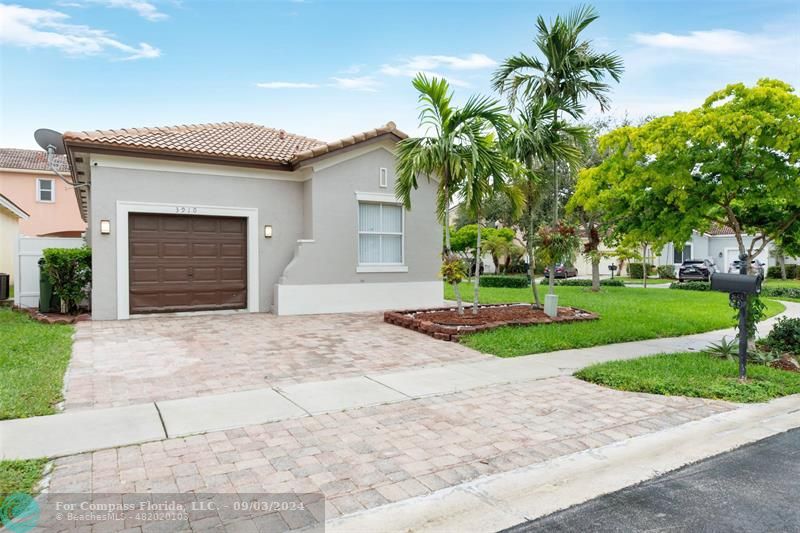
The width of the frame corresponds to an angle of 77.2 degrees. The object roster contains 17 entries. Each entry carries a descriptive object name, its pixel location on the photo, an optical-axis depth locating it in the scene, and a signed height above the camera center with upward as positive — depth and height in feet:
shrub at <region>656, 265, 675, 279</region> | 124.36 -2.33
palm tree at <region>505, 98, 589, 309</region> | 37.27 +9.35
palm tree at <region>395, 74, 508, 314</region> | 33.96 +8.85
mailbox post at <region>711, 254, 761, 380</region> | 21.11 -1.12
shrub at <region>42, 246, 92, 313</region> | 36.47 -0.58
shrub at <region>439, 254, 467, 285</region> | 35.42 -0.48
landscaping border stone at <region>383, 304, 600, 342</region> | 31.58 -4.12
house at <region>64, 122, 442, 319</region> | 37.81 +3.45
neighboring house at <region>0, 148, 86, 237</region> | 94.38 +13.96
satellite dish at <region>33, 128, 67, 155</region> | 45.68 +11.68
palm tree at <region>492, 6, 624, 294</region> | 36.51 +14.75
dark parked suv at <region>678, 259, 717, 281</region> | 105.29 -1.62
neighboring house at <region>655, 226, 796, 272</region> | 121.70 +2.97
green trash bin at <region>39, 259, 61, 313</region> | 38.27 -2.52
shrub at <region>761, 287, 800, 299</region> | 72.28 -4.35
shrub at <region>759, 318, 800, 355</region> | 28.50 -4.34
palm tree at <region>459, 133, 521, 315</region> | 34.37 +5.97
